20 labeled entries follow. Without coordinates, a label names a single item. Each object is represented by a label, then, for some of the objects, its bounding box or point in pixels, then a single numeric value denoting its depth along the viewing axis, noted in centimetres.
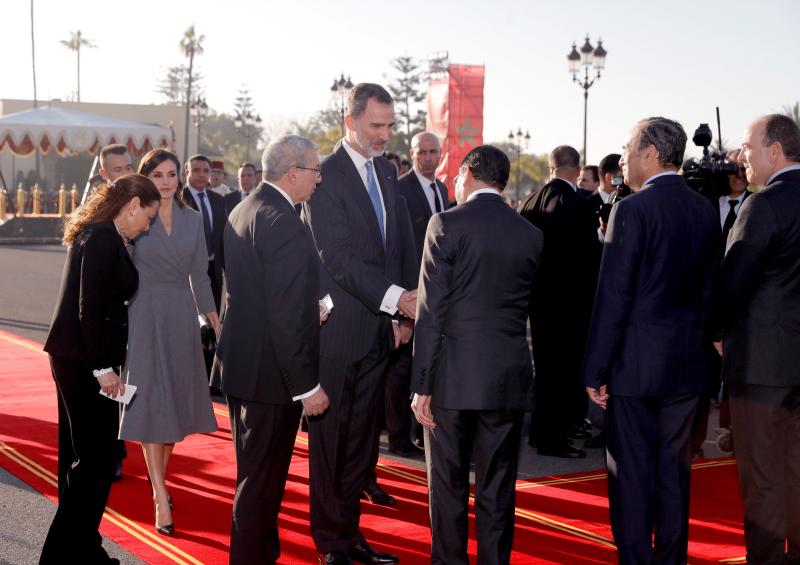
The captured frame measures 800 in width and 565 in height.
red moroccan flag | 2448
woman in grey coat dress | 540
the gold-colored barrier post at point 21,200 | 3747
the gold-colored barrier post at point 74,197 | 3668
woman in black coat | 437
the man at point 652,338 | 424
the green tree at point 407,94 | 9256
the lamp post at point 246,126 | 10435
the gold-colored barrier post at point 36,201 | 3797
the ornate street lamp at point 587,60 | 2830
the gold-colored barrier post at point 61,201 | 3728
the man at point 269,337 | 405
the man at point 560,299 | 725
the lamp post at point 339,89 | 3497
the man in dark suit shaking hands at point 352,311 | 480
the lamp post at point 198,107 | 4630
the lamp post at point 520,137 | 5186
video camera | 644
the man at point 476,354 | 417
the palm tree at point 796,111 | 3772
